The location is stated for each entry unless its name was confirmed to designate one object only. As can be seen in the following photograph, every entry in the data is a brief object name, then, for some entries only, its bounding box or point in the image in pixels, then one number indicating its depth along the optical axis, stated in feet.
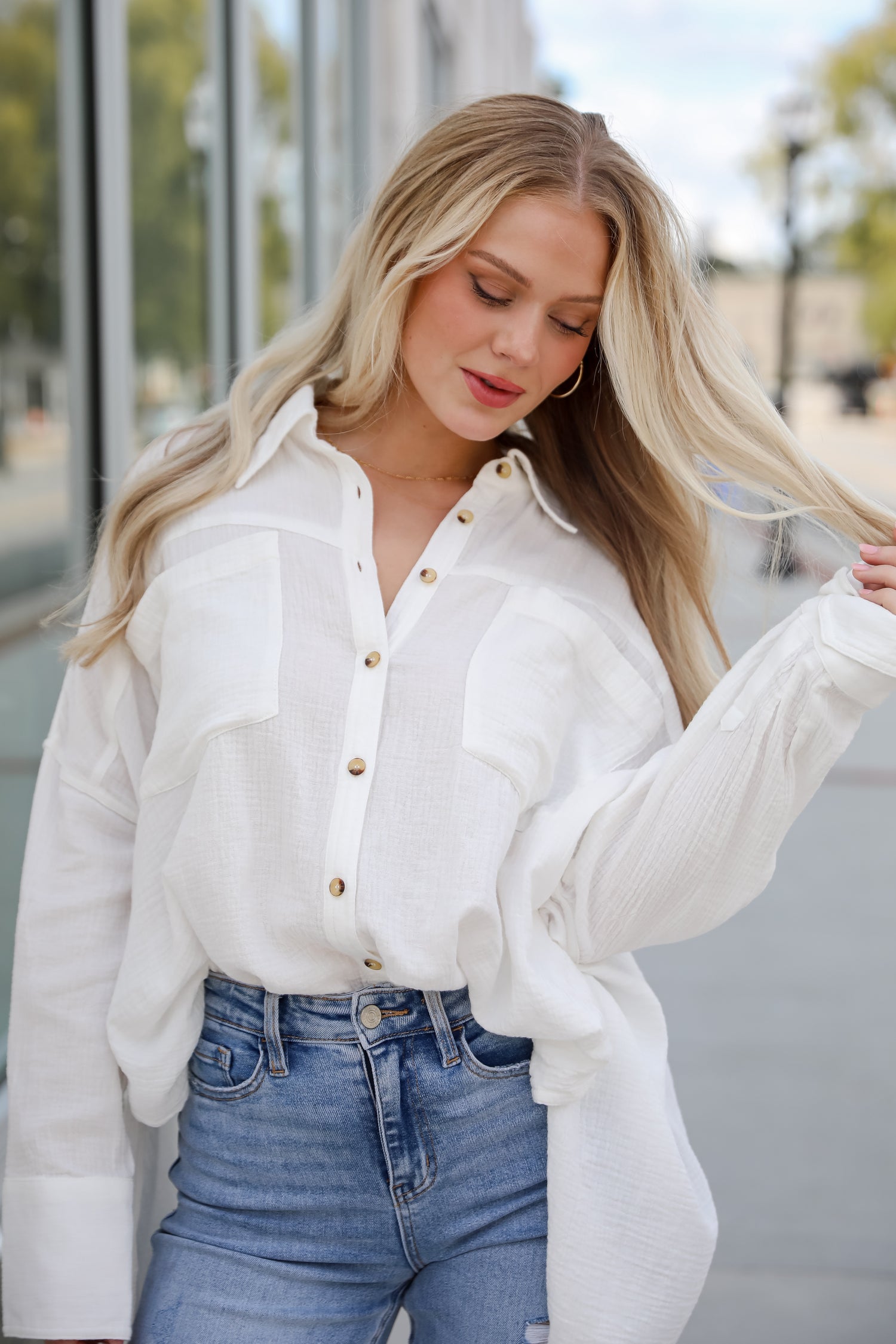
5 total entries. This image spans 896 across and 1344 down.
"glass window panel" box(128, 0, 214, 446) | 9.61
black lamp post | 38.52
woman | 4.43
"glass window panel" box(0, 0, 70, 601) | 6.88
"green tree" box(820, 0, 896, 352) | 50.72
